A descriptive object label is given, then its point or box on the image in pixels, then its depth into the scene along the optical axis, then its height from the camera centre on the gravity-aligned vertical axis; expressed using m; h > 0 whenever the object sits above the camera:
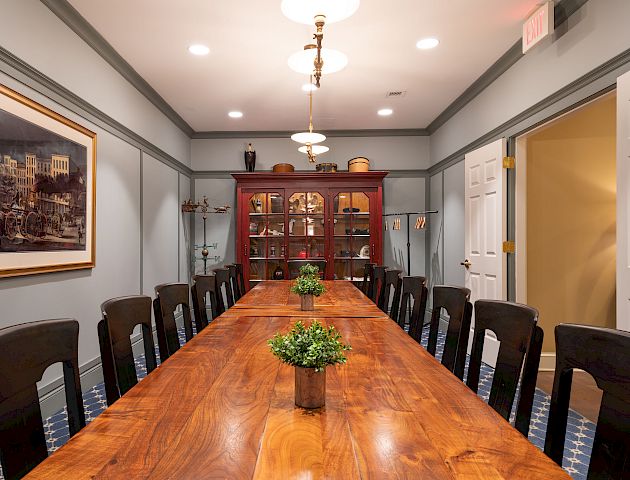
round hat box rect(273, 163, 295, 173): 6.24 +1.00
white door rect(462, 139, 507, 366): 4.07 +0.15
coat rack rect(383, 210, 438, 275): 5.97 +0.22
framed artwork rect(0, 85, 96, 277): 2.58 +0.32
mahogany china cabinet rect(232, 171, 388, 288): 6.20 +0.23
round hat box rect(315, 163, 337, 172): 6.29 +1.01
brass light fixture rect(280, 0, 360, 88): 2.13 +1.10
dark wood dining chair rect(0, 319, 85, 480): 0.98 -0.35
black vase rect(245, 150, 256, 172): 6.38 +1.12
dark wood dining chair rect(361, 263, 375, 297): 4.50 -0.39
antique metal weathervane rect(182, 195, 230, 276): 6.12 +0.41
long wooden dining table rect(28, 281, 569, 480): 0.79 -0.40
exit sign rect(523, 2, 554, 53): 3.08 +1.50
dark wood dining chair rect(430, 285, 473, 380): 1.82 -0.35
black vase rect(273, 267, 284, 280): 6.24 -0.47
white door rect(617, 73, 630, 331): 2.51 +0.20
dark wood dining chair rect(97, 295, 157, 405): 1.46 -0.35
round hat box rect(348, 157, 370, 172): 6.23 +1.03
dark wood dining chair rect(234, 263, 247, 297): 4.81 -0.40
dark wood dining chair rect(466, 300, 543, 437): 1.29 -0.35
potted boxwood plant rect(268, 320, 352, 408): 1.06 -0.28
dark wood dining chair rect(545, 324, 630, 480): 0.92 -0.33
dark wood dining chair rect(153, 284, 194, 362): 2.02 -0.35
